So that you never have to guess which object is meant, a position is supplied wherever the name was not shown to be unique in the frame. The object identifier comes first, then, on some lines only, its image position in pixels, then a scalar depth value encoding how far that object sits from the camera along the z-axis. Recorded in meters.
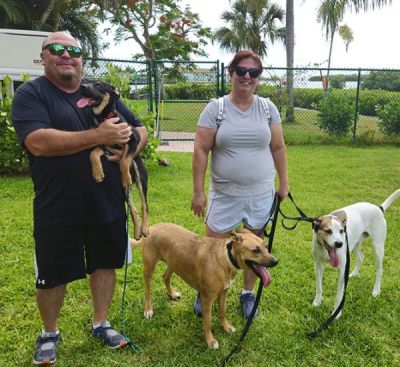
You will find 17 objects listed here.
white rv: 11.82
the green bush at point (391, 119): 12.16
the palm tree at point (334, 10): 12.89
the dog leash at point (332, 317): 3.12
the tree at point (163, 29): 22.58
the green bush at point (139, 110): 7.42
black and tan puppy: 2.28
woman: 2.96
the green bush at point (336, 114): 12.38
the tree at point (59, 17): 19.34
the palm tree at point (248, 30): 28.30
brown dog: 2.78
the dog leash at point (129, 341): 2.95
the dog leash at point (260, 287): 2.85
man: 2.27
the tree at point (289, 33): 16.72
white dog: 3.26
